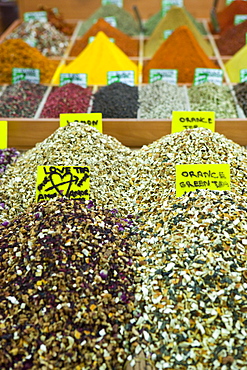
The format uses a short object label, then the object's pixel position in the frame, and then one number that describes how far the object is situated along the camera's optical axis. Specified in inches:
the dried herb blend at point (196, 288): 48.2
